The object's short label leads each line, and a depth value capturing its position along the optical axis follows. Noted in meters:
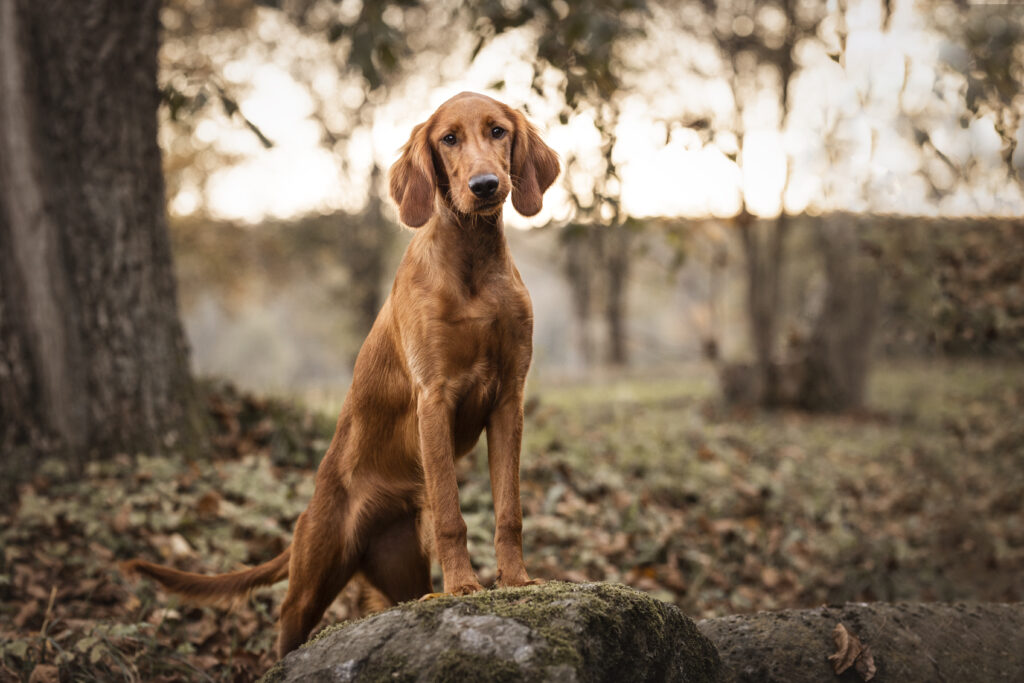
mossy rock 2.23
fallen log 2.94
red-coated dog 2.58
